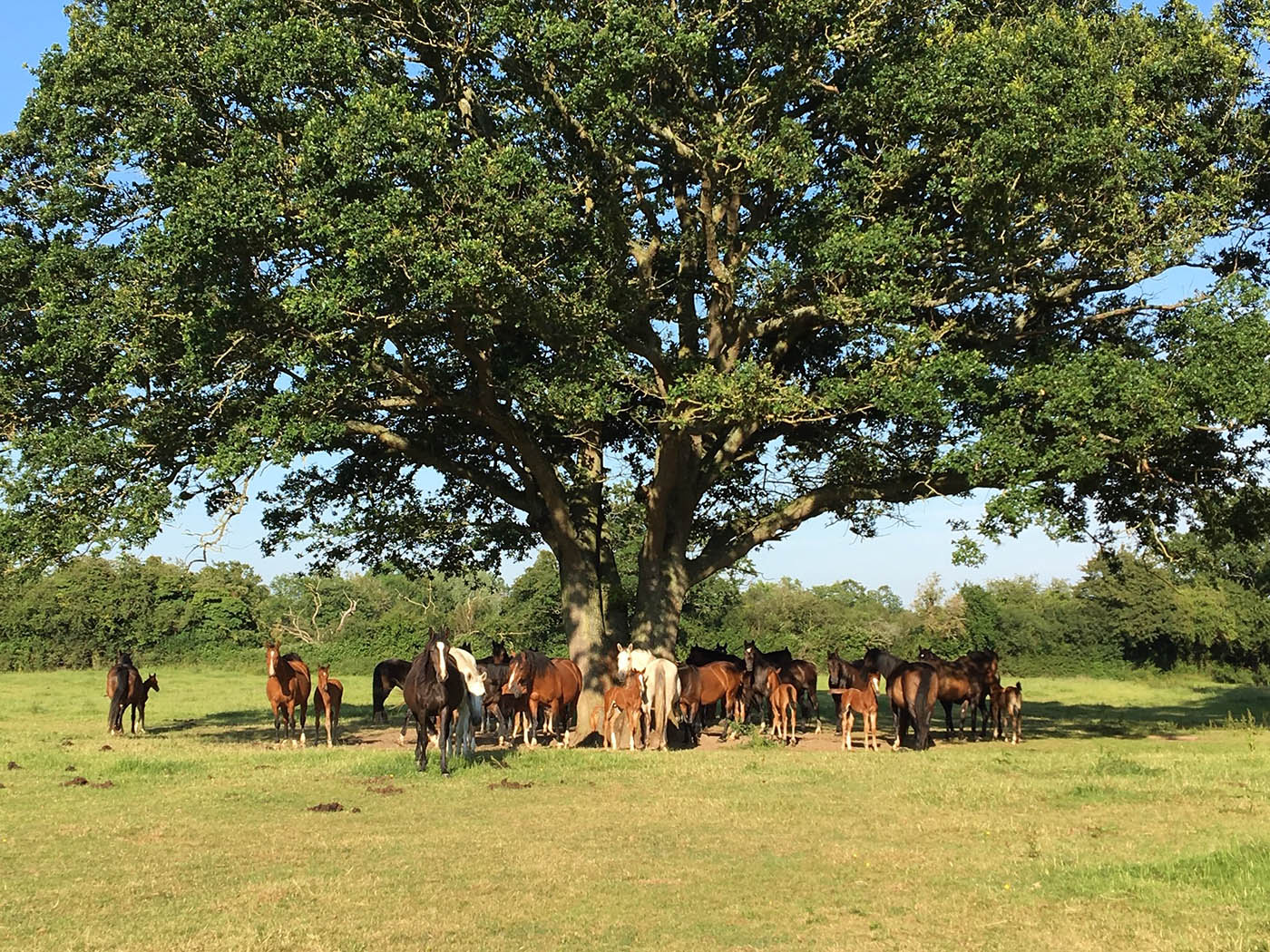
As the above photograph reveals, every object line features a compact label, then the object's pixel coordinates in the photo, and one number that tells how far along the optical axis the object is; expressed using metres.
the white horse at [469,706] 14.91
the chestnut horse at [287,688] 18.34
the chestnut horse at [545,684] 17.92
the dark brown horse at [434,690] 14.11
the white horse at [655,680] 17.61
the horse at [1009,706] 19.14
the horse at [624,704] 17.45
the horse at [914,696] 17.77
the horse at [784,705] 19.20
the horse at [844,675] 19.94
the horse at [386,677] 23.77
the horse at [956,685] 19.45
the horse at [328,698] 18.25
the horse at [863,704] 17.77
